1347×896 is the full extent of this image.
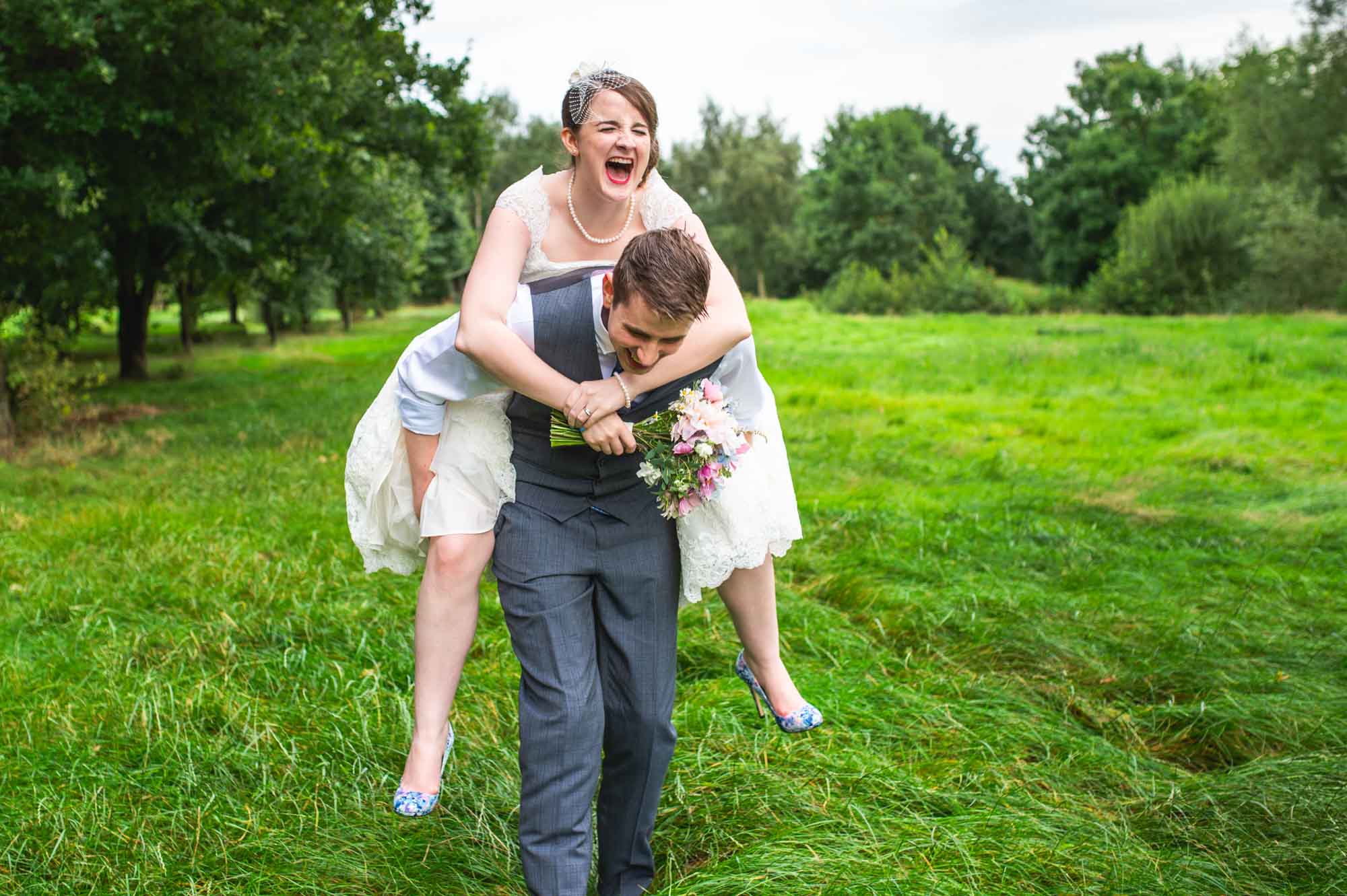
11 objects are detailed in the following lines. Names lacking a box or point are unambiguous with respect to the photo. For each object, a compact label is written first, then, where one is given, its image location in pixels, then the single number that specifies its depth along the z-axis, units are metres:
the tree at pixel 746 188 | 68.12
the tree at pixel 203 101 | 11.08
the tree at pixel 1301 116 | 41.59
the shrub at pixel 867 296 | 49.50
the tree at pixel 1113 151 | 56.94
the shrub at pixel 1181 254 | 42.34
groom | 3.20
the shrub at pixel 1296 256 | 36.69
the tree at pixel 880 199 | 64.81
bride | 3.16
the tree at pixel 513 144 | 69.06
